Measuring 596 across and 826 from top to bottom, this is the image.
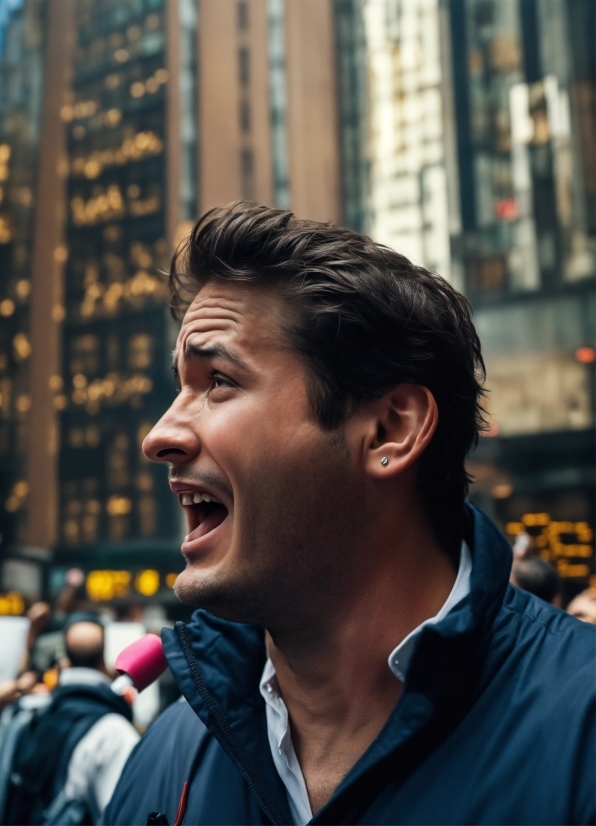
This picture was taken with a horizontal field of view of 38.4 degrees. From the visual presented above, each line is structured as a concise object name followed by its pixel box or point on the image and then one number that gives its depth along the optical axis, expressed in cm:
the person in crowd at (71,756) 303
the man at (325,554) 131
